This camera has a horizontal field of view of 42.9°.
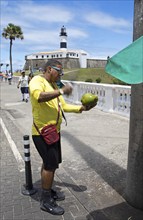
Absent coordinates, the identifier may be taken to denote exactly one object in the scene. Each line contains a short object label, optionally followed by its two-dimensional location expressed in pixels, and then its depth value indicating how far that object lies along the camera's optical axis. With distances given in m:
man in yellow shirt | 2.25
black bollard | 2.96
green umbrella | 1.45
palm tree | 38.55
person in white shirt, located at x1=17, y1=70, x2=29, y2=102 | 9.58
